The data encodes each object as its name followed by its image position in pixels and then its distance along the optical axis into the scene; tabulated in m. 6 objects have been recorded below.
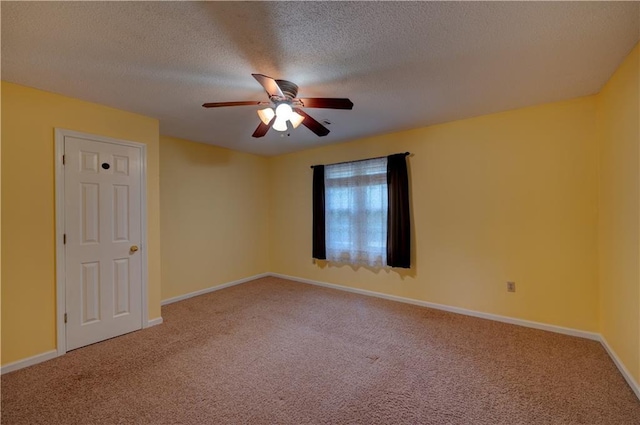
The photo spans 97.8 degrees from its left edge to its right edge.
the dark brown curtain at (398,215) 3.76
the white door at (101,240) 2.62
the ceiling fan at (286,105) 2.03
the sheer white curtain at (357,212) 4.03
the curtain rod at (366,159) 3.78
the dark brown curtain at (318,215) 4.63
